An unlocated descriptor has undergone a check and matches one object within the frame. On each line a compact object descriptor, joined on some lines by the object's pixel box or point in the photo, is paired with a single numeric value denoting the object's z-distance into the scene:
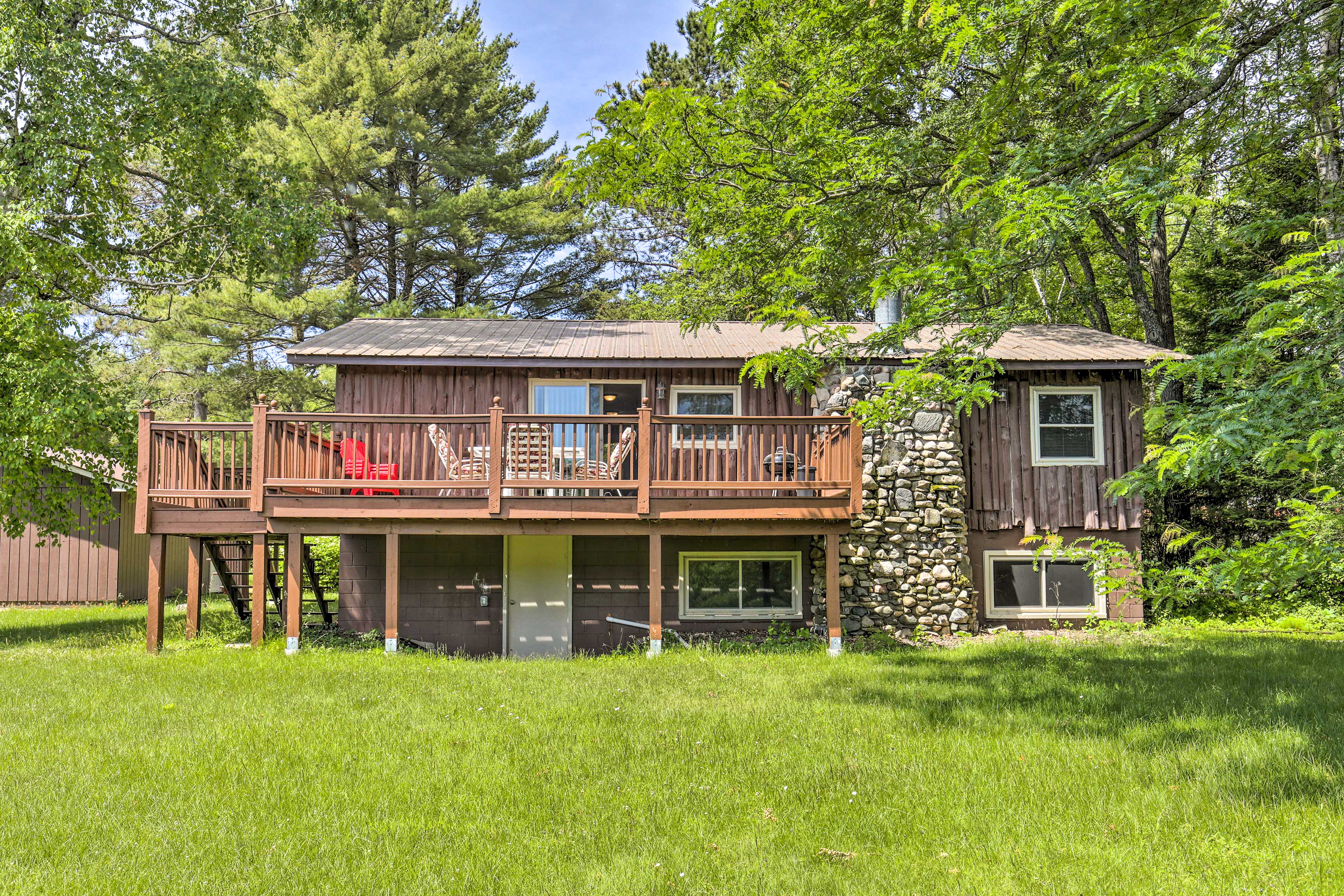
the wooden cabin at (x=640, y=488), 10.19
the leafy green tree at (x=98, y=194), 11.63
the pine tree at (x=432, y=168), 22.52
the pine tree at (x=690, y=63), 22.88
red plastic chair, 10.26
